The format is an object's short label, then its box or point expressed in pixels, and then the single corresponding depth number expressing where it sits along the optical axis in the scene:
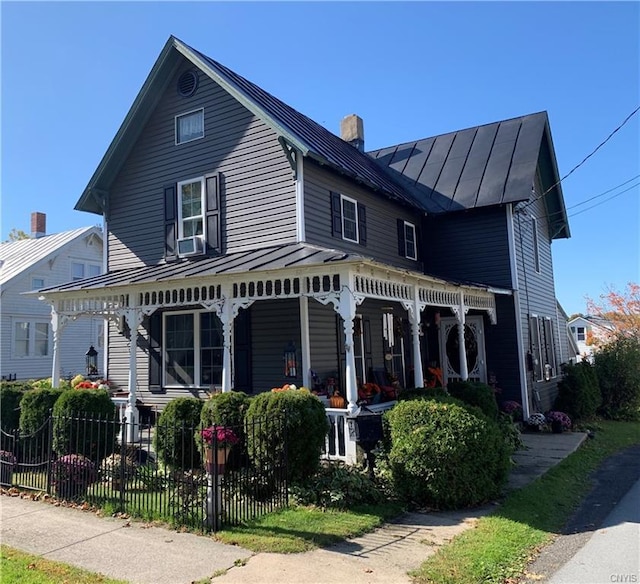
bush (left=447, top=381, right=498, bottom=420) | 11.27
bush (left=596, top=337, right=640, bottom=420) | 18.27
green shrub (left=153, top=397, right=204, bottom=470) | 8.17
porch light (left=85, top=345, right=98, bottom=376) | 14.87
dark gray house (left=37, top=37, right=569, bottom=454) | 10.88
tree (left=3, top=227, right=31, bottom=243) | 48.41
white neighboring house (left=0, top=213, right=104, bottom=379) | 24.44
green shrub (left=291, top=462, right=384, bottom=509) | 7.35
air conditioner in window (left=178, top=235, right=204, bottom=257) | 12.83
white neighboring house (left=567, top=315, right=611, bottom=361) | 44.41
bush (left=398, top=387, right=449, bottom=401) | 8.80
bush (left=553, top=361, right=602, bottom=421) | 16.23
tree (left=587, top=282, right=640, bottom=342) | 37.85
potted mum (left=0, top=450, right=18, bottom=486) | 8.74
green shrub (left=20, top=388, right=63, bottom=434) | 9.53
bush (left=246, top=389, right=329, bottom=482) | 7.48
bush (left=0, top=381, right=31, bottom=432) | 10.35
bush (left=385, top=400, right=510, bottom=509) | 7.37
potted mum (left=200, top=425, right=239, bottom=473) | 6.54
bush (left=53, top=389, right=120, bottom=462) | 8.62
